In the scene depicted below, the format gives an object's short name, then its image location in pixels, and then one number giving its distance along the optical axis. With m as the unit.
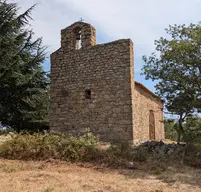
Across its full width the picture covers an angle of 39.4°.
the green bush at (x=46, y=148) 8.14
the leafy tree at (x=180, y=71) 8.76
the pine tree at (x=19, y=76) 14.26
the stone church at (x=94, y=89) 10.94
